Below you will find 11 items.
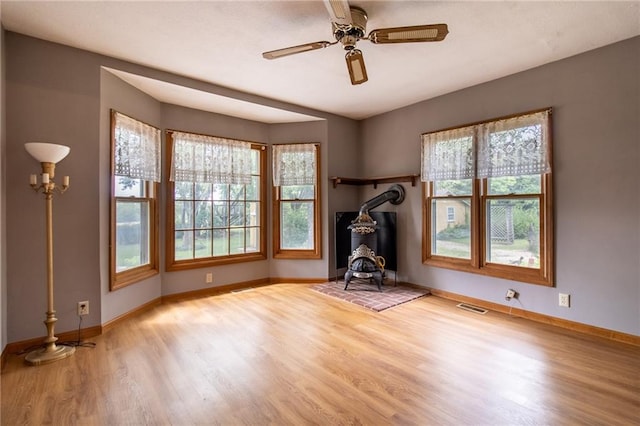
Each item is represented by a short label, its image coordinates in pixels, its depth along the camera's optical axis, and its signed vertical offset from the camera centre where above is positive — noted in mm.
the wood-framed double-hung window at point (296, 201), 4762 +179
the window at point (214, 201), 3984 +170
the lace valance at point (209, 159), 3971 +753
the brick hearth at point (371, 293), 3719 -1117
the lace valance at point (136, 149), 3146 +718
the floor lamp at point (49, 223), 2352 -76
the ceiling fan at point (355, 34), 1928 +1229
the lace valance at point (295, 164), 4758 +766
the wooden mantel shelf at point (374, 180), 4366 +501
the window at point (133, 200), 3105 +154
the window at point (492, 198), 3162 +153
